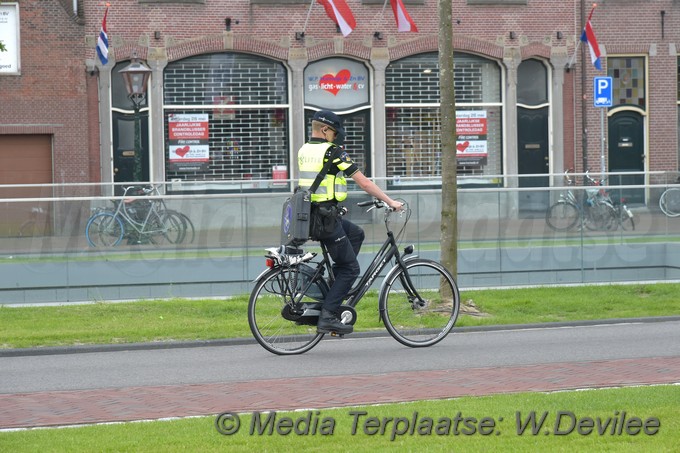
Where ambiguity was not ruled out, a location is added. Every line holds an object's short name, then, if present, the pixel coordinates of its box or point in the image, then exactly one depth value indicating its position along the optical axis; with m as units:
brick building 28.70
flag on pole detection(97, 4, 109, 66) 27.77
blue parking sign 26.83
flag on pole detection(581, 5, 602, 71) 29.42
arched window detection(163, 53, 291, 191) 29.47
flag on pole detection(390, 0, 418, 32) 28.62
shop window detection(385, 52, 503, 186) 30.61
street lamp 24.33
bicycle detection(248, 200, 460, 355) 9.78
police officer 9.67
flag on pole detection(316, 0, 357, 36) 28.23
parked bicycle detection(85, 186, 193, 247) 14.84
